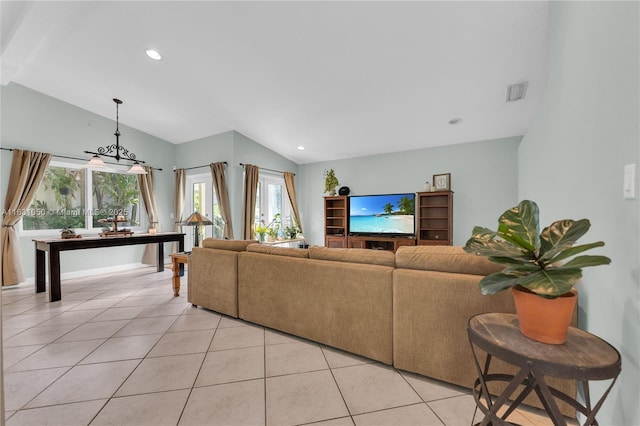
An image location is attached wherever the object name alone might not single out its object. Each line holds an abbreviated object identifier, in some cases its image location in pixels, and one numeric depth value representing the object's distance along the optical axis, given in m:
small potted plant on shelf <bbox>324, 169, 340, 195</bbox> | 5.88
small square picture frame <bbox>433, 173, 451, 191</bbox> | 4.82
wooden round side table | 0.87
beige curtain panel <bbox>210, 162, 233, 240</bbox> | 5.01
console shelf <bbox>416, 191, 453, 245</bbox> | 4.73
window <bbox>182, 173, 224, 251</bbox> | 5.42
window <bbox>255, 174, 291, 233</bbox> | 5.84
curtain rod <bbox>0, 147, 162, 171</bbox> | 3.73
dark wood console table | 3.25
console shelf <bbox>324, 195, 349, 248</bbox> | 5.80
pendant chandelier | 4.11
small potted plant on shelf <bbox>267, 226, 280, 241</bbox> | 5.46
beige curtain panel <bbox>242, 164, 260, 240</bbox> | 5.16
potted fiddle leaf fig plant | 0.94
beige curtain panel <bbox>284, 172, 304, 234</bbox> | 6.21
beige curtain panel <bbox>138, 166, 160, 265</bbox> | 5.15
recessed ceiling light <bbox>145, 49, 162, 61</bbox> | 3.04
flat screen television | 5.12
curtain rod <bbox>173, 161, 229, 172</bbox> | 5.04
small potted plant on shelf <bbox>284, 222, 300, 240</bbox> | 5.94
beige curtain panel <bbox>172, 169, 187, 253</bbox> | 5.57
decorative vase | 3.53
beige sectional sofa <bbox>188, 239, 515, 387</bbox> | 1.59
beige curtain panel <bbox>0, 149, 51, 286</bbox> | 3.66
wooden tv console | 5.10
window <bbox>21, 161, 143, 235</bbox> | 4.13
